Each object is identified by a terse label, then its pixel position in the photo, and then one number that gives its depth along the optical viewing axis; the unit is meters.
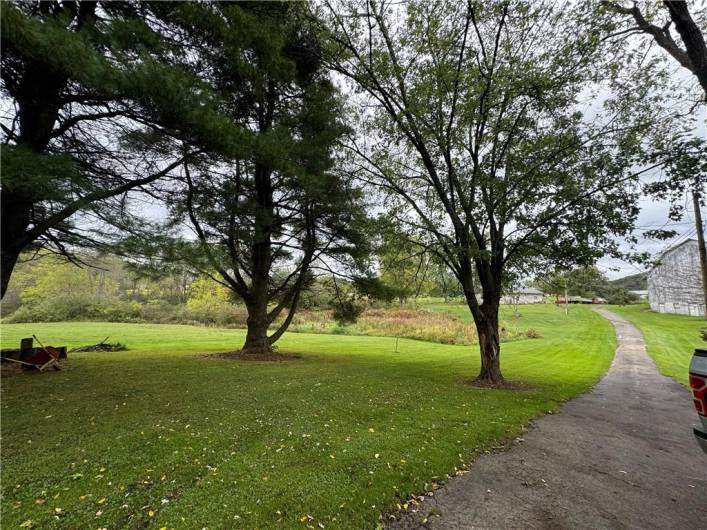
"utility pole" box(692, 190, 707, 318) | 11.35
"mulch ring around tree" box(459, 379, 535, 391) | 8.21
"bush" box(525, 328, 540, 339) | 24.67
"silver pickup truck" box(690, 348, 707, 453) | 2.13
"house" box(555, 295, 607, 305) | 69.89
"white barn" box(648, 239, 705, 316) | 30.62
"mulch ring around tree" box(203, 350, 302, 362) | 11.08
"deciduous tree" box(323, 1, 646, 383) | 6.91
